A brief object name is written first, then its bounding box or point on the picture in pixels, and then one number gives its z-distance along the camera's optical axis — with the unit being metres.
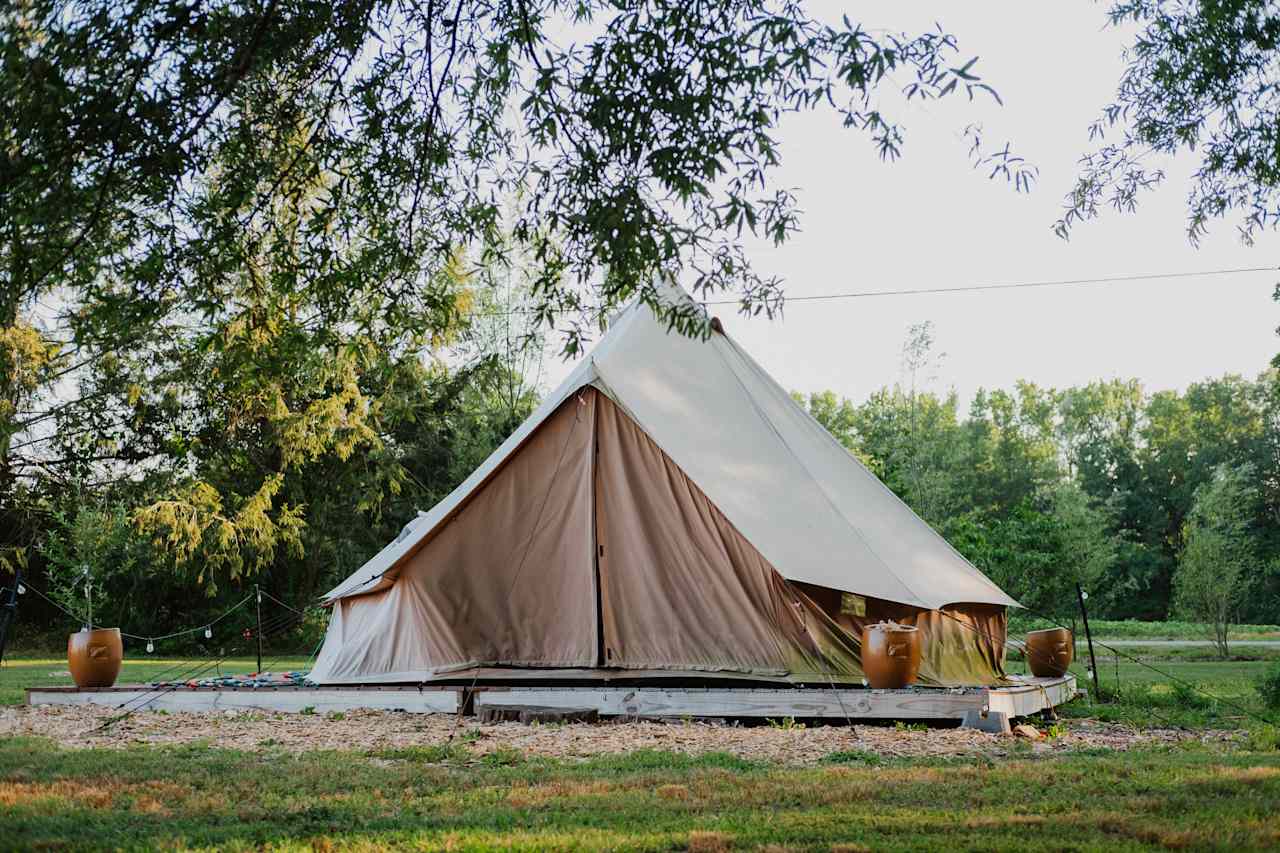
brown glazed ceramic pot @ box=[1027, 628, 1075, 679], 7.94
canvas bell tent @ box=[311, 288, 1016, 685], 7.14
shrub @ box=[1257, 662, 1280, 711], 7.08
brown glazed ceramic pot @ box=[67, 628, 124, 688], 8.55
